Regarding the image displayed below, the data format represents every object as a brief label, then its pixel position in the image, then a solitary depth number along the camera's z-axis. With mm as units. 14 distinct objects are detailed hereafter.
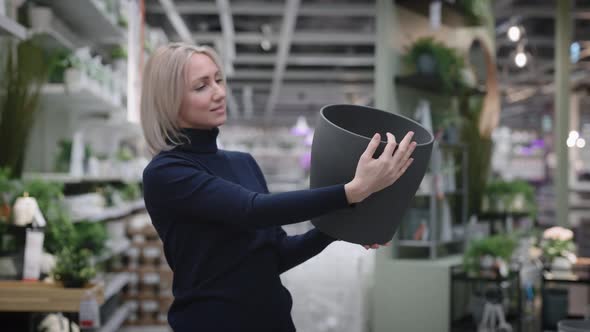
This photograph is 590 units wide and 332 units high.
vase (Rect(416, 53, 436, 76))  4375
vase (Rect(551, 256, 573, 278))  4039
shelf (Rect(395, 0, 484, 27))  4605
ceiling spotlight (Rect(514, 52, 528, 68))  7461
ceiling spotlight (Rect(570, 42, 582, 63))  7663
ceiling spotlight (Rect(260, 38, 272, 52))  9491
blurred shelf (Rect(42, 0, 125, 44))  3754
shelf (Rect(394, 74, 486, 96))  4328
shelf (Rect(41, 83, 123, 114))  3459
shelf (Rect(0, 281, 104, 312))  2359
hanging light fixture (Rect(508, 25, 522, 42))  6520
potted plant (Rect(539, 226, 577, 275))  4121
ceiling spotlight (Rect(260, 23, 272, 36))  8914
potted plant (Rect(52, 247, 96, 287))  2471
